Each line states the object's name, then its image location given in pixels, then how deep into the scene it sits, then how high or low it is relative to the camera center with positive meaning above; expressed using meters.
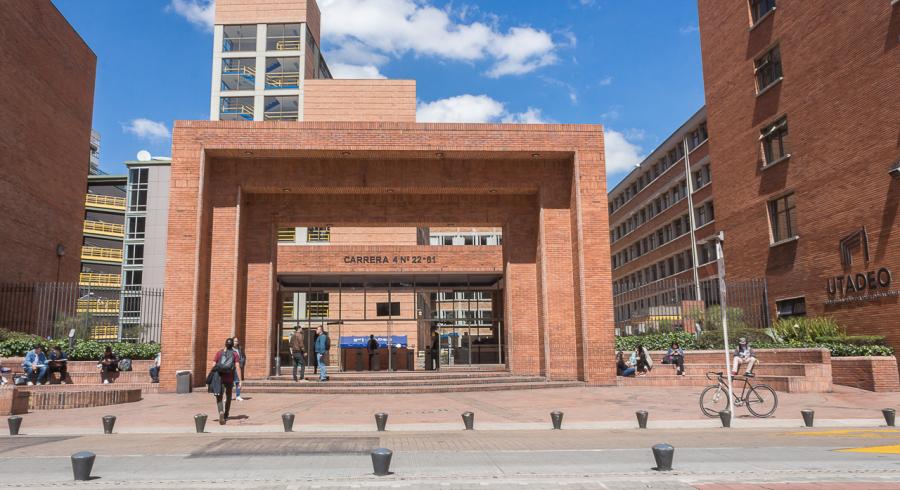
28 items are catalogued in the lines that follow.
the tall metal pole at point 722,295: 13.32 +0.97
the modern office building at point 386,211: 20.73 +4.65
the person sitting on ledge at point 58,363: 21.05 -0.34
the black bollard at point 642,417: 12.25 -1.32
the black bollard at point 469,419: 12.08 -1.30
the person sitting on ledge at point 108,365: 21.00 -0.42
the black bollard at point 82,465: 7.24 -1.21
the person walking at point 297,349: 21.11 -0.01
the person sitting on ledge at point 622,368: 21.78 -0.78
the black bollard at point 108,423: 11.85 -1.25
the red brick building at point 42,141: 28.59 +9.88
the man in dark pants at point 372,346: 26.45 +0.06
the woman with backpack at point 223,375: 13.02 -0.49
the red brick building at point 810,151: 21.72 +7.19
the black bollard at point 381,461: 7.49 -1.25
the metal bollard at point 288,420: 11.91 -1.26
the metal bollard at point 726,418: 12.68 -1.41
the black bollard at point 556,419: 12.07 -1.32
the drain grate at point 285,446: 9.56 -1.45
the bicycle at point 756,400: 13.84 -1.19
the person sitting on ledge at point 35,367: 20.16 -0.42
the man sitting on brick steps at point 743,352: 18.05 -0.27
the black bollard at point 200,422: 12.07 -1.28
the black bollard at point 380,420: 11.93 -1.28
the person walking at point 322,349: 21.20 -0.02
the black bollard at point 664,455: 7.73 -1.28
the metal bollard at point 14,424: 11.60 -1.21
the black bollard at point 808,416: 12.48 -1.38
